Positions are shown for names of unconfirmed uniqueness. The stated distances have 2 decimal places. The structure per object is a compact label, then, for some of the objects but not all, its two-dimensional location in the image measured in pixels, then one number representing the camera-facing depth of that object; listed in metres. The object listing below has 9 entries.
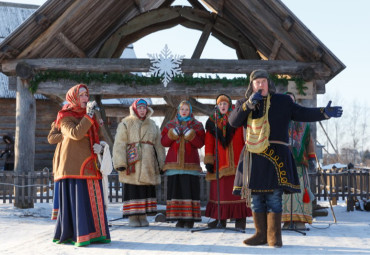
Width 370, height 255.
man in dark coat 5.12
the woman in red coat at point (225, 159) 6.69
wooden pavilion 9.05
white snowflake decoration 9.41
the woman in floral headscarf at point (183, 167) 6.95
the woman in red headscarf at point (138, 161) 7.02
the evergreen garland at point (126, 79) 9.41
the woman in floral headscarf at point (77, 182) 5.40
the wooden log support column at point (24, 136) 9.37
